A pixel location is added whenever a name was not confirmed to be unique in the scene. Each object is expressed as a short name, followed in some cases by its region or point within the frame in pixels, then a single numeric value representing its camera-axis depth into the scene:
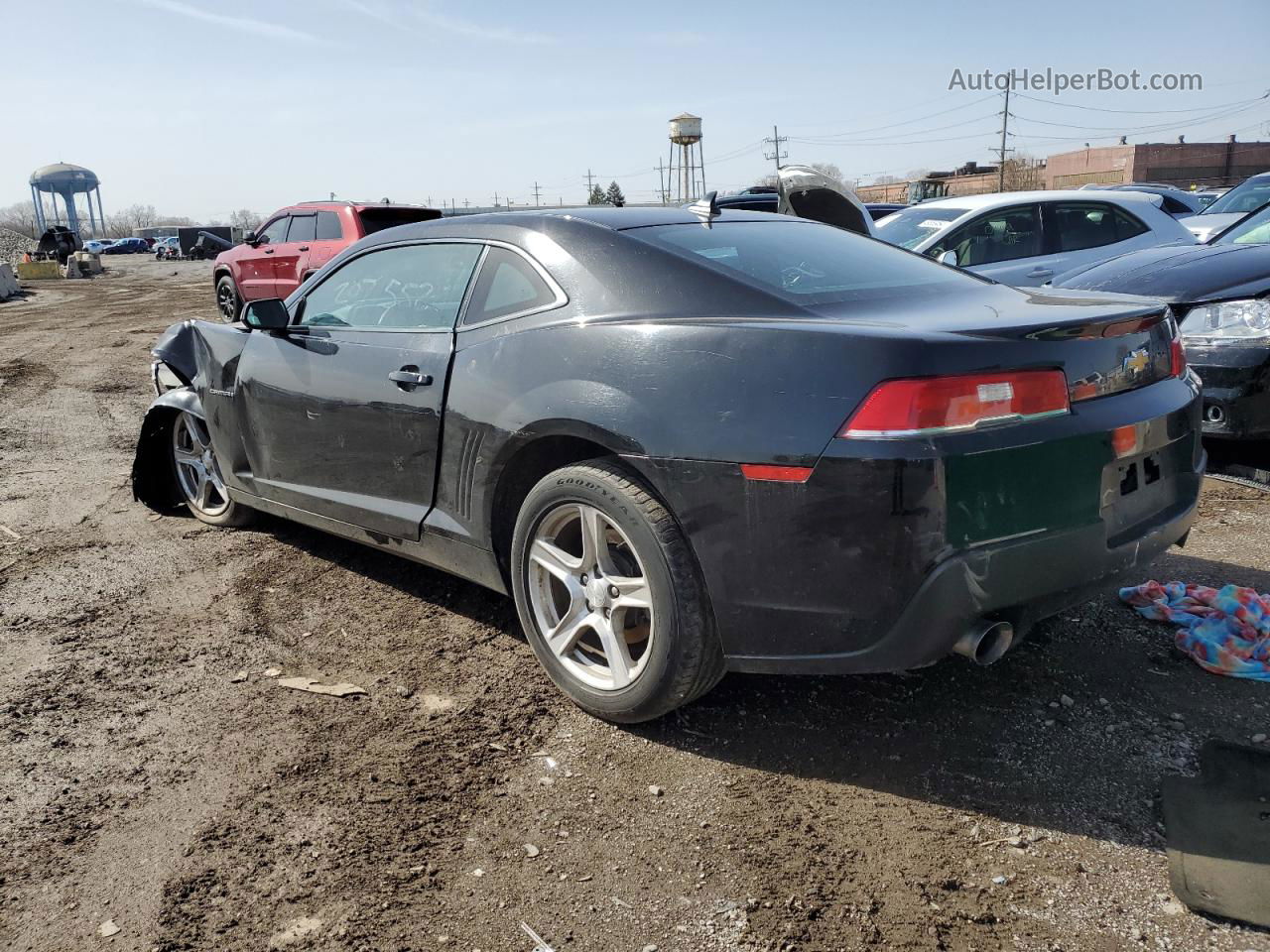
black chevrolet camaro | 2.39
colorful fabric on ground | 3.17
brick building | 63.47
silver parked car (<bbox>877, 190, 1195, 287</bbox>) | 8.30
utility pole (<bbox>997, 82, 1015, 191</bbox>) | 63.43
